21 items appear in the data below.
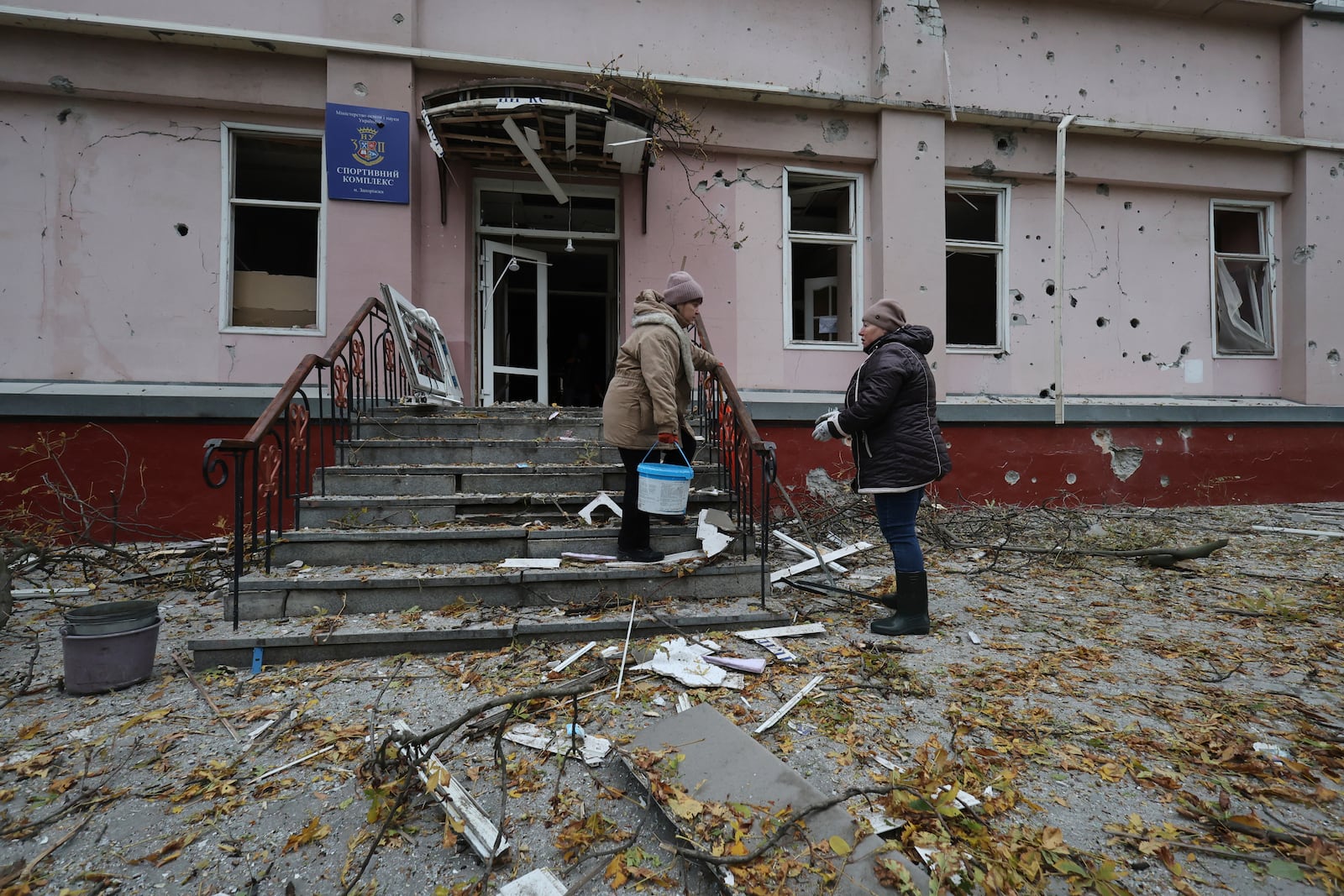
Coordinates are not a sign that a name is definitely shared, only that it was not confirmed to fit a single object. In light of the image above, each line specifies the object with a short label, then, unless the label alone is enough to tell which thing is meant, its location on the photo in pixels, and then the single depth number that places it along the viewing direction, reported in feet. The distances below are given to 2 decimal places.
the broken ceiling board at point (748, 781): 5.59
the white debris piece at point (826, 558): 14.35
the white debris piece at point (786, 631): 11.07
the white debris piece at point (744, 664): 9.82
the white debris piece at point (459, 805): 6.04
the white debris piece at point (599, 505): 13.79
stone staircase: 11.27
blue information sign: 19.61
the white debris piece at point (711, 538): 12.32
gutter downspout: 23.49
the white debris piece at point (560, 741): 7.59
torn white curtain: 26.35
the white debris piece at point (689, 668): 9.37
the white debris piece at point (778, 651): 10.30
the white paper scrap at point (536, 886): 5.56
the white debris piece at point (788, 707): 8.34
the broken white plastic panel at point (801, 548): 15.38
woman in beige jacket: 11.51
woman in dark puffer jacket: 11.02
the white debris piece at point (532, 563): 12.05
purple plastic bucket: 9.07
